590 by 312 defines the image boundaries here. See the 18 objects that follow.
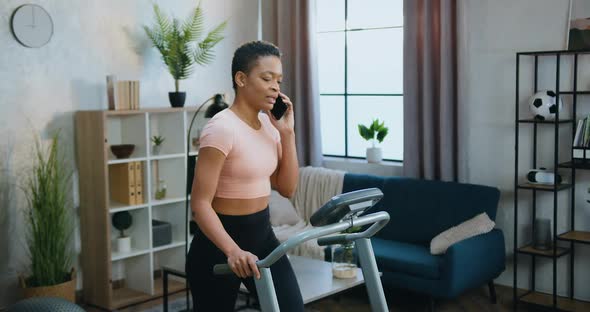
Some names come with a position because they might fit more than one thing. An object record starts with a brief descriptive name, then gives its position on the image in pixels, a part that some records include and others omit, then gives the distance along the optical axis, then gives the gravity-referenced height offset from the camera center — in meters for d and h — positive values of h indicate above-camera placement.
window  5.57 +0.19
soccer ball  4.45 -0.07
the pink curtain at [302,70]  5.79 +0.21
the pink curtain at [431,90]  4.95 +0.03
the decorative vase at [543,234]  4.50 -0.86
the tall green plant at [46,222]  4.47 -0.75
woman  2.28 -0.27
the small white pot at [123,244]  4.96 -0.98
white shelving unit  4.75 -0.70
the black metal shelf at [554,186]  4.36 -0.55
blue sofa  4.31 -0.91
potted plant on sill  5.39 -0.29
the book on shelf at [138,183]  4.94 -0.56
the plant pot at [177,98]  5.18 +0.00
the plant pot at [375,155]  5.50 -0.44
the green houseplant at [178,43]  5.15 +0.40
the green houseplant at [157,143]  5.19 -0.32
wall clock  4.56 +0.47
